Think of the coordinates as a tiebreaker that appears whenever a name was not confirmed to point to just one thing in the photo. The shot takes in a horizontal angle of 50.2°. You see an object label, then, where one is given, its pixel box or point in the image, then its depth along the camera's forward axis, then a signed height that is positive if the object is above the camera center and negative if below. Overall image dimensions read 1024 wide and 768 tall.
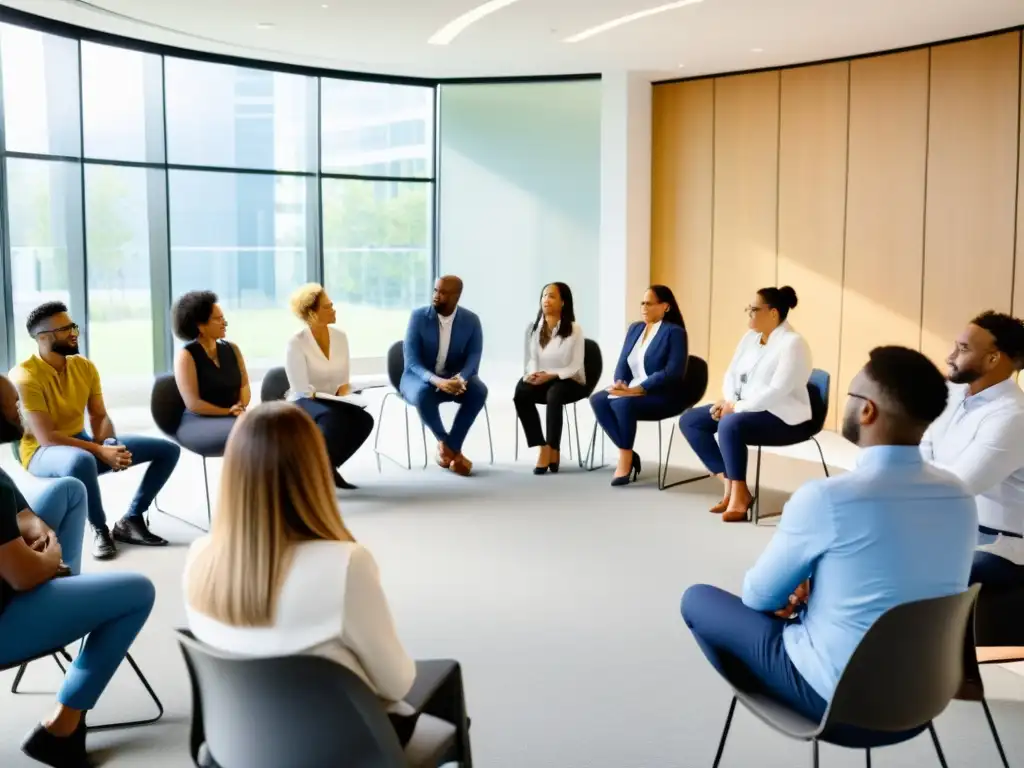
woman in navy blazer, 7.14 -0.72
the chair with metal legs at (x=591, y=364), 7.73 -0.63
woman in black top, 5.97 -0.58
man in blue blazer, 7.53 -0.66
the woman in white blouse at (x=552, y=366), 7.62 -0.65
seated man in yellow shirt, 5.09 -0.69
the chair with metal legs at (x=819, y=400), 6.42 -0.73
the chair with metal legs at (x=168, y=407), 6.04 -0.74
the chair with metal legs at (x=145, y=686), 3.49 -1.42
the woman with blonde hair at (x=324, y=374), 6.79 -0.63
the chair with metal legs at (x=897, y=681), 2.35 -0.90
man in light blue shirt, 2.49 -0.61
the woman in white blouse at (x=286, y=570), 2.12 -0.58
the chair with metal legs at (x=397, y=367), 7.80 -0.67
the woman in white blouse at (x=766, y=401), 6.24 -0.73
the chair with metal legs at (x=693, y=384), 7.20 -0.72
